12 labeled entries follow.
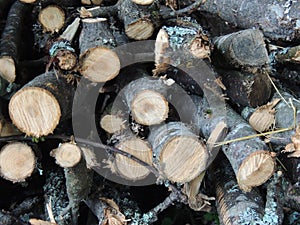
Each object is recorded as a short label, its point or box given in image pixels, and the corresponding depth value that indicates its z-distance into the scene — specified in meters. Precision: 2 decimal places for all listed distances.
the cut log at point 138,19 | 2.05
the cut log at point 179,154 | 1.70
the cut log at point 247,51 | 1.92
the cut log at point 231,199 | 1.74
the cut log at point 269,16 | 2.05
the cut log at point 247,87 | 1.92
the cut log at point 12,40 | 2.08
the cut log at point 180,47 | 1.88
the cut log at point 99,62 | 1.87
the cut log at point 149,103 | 1.79
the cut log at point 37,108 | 1.71
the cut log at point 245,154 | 1.65
